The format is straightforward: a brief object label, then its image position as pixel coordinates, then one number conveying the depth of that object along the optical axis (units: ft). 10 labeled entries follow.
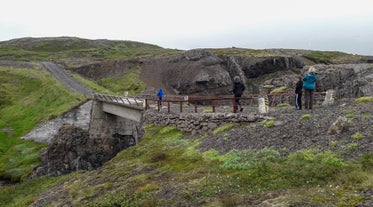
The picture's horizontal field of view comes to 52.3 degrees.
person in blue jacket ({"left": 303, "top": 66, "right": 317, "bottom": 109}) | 76.54
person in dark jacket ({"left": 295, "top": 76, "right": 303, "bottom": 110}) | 80.89
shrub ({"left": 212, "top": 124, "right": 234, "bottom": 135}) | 74.50
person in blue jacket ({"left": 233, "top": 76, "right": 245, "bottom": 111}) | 84.86
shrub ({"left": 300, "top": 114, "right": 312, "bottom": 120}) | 64.75
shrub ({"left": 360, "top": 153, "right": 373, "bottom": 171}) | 39.96
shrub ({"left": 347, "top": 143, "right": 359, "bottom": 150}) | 46.03
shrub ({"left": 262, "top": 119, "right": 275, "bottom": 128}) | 64.89
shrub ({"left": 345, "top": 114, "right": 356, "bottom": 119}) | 59.47
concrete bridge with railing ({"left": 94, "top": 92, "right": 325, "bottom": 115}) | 103.96
